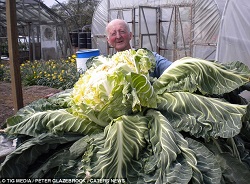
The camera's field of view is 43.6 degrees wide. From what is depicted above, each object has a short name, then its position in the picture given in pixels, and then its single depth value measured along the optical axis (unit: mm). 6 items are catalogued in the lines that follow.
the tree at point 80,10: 23988
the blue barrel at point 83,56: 6172
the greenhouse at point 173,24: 10367
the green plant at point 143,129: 1248
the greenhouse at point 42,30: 15279
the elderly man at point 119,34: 2598
